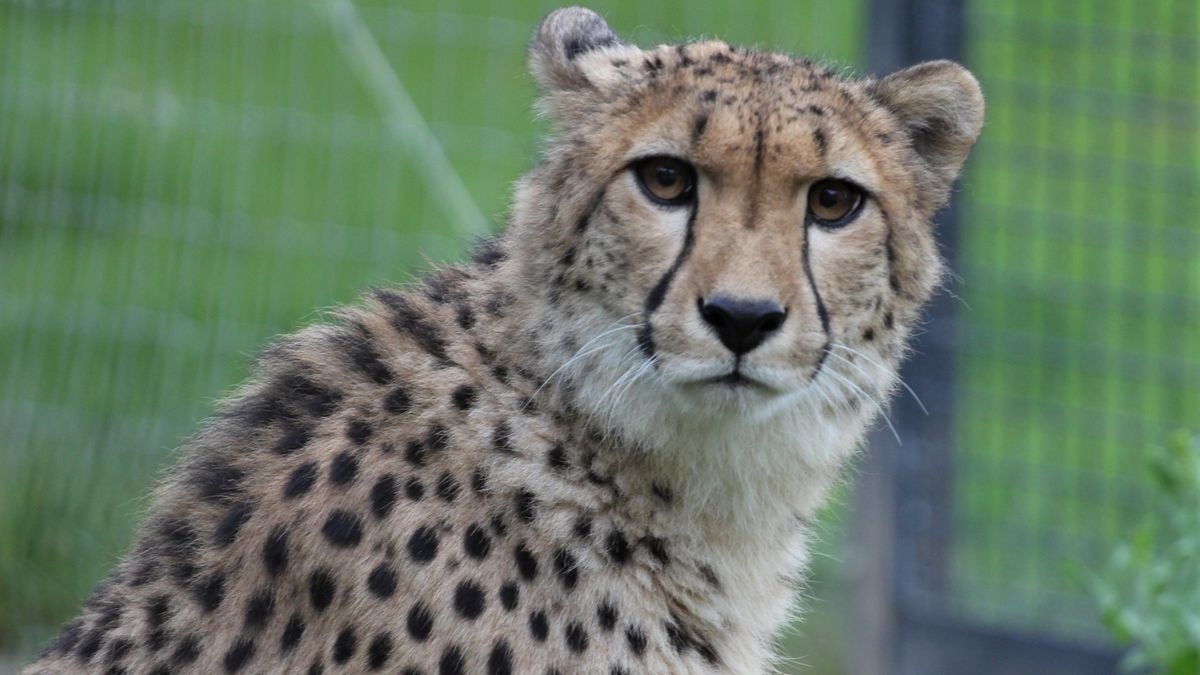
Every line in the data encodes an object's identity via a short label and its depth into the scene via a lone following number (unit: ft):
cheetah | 17.13
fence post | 35.12
